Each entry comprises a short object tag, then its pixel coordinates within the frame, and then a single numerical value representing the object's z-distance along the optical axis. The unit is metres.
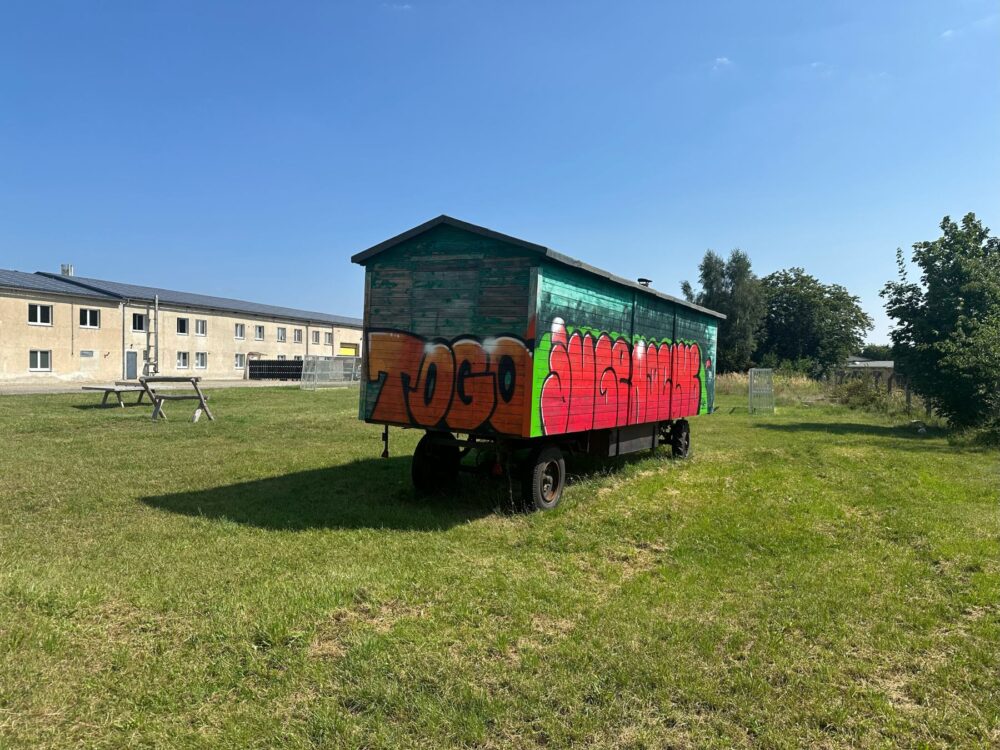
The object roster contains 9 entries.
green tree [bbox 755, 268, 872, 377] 63.97
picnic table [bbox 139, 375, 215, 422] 17.33
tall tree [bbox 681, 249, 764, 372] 60.44
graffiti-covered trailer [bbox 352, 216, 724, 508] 7.44
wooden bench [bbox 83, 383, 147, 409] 20.36
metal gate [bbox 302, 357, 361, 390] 36.12
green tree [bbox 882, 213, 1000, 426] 16.67
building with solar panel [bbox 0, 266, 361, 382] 35.25
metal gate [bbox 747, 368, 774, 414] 25.50
